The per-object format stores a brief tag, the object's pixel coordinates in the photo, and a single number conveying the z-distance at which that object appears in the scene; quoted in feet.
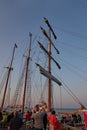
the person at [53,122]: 15.93
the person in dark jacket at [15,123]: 13.59
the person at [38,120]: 14.01
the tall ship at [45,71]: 39.46
